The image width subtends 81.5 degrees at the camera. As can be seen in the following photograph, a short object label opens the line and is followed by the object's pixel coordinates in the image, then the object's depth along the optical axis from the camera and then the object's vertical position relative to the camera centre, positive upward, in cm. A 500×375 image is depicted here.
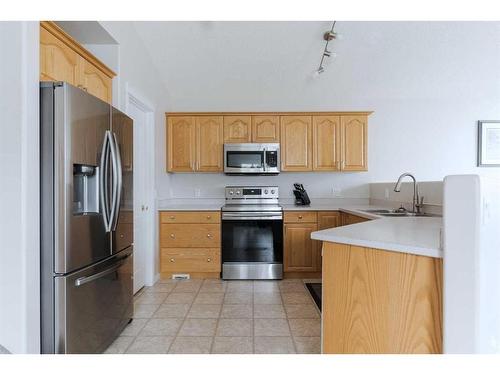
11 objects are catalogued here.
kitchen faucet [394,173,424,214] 268 -14
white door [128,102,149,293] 304 -10
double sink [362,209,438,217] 263 -26
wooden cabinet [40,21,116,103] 165 +81
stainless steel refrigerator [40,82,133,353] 152 -19
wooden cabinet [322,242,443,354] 120 -52
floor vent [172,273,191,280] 349 -108
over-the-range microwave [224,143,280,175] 371 +36
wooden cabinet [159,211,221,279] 349 -68
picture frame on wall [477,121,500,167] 406 +60
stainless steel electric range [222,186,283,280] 346 -69
